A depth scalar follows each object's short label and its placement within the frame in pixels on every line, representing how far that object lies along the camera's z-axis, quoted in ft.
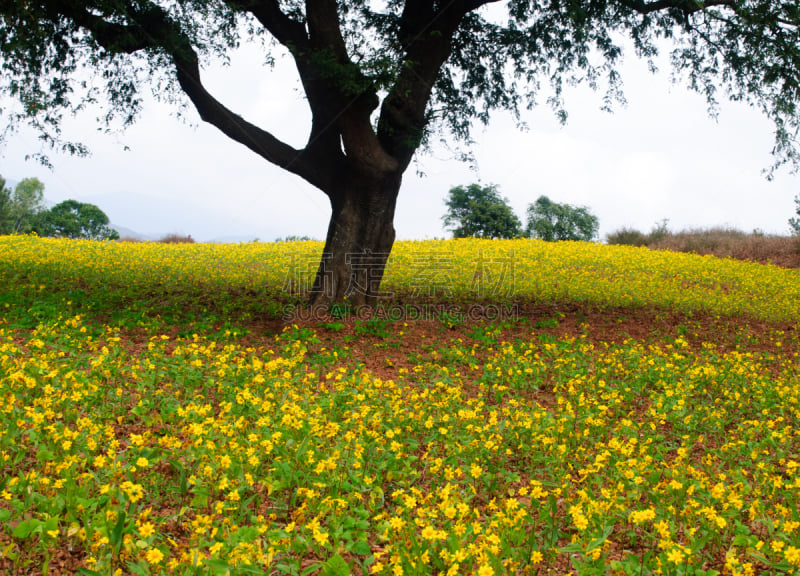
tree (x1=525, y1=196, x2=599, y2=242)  148.97
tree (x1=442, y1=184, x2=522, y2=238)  113.70
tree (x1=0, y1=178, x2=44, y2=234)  165.48
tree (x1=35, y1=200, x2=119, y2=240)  193.52
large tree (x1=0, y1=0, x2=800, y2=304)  31.48
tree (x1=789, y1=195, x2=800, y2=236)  80.60
